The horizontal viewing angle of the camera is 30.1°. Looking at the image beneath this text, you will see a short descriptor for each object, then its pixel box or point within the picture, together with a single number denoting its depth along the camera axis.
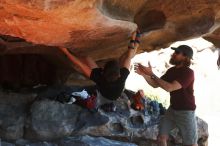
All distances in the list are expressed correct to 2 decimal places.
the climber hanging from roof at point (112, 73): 5.58
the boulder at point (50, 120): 6.73
